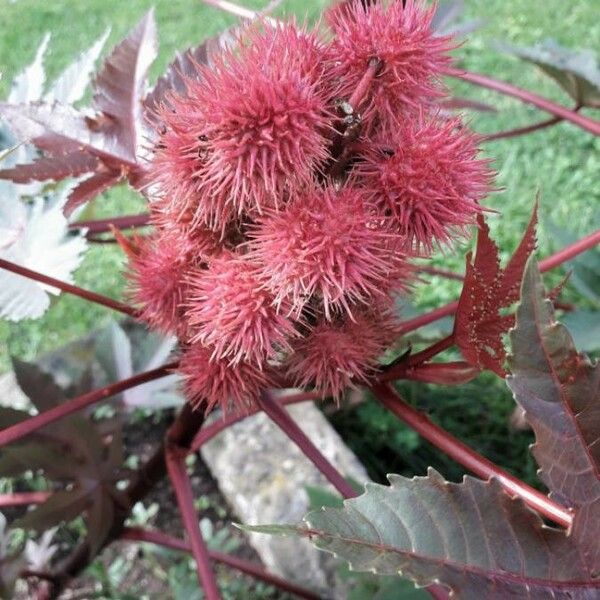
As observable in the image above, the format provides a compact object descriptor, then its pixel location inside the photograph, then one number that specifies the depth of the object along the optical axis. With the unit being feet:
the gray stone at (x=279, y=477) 1.39
